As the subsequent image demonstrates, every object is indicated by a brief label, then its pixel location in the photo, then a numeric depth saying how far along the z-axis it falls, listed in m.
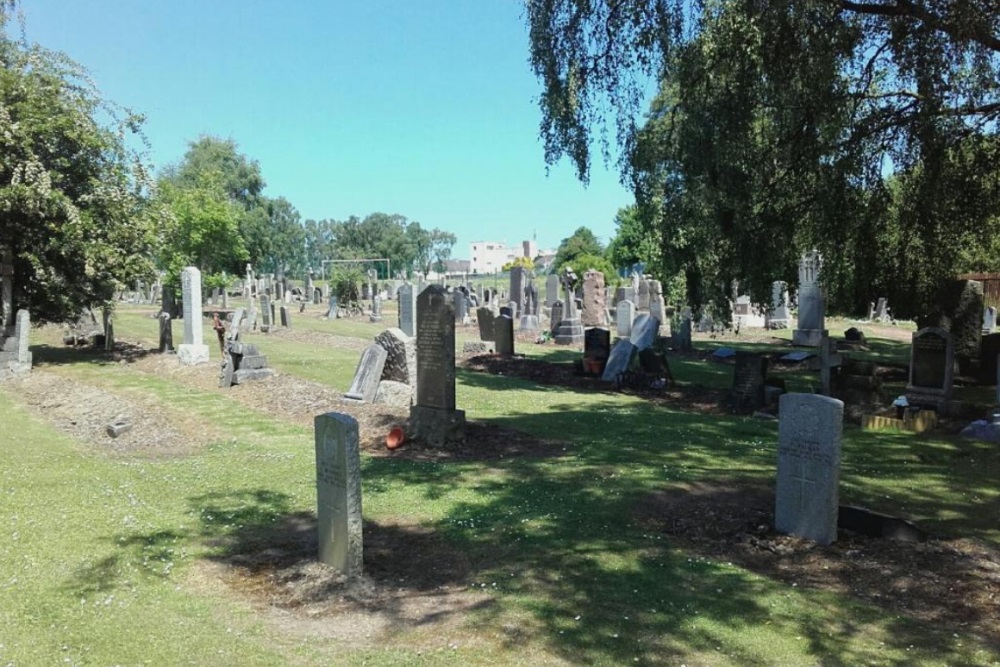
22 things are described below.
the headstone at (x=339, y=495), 5.64
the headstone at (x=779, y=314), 31.20
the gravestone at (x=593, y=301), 30.67
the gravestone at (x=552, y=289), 37.52
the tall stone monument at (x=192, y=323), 19.55
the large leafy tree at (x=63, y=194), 18.09
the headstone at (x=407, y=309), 23.53
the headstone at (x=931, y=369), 13.04
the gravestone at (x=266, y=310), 32.38
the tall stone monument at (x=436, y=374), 10.75
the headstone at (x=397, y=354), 14.34
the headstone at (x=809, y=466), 6.36
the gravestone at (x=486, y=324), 24.43
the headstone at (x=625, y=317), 26.98
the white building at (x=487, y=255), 175.75
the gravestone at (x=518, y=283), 37.94
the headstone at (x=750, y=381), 13.73
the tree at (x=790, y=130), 10.58
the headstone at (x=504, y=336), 21.78
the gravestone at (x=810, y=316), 25.54
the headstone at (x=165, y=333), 21.86
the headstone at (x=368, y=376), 13.88
